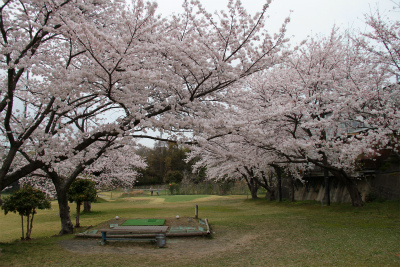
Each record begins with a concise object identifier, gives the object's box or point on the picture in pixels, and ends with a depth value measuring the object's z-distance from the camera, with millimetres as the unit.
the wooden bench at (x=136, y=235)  7449
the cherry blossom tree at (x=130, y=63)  5680
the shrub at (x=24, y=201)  8383
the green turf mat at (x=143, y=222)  9922
